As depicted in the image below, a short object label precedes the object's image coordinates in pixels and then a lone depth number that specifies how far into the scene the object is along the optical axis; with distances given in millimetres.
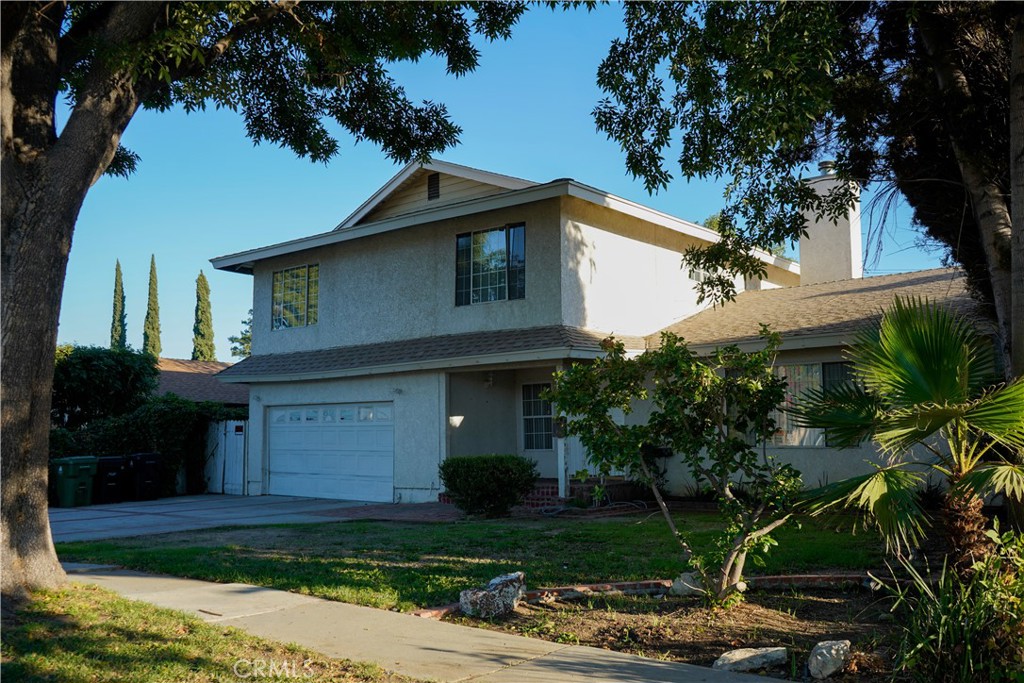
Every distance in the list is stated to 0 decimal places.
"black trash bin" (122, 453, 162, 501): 21641
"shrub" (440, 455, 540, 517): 15062
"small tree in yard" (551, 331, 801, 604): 7379
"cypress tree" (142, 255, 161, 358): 54875
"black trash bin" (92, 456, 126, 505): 20984
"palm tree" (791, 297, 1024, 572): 5816
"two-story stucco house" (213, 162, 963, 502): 17344
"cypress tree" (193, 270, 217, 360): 57719
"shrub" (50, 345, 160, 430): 25375
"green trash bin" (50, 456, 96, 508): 20078
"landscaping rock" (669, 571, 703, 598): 7777
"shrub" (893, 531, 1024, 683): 4992
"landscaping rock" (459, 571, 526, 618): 7348
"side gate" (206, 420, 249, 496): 22953
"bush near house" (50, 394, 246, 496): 22812
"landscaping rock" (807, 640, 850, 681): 5449
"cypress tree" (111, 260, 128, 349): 60469
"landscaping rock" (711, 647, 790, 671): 5652
